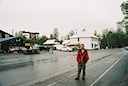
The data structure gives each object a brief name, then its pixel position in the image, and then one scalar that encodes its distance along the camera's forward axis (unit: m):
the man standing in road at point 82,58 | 4.75
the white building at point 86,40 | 42.67
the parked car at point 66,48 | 27.62
